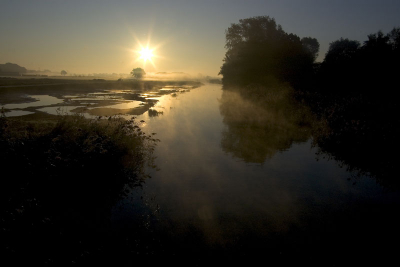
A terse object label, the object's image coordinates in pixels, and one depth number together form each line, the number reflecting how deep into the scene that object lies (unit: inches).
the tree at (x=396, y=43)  982.8
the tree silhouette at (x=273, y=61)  1567.4
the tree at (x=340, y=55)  1122.0
